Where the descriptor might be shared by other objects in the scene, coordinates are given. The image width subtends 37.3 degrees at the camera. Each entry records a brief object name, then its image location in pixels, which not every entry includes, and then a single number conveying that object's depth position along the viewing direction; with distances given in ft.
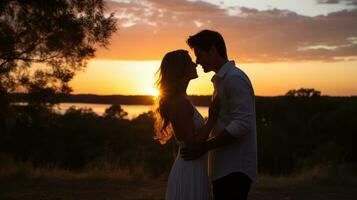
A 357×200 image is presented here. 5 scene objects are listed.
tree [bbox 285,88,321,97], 135.13
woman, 10.99
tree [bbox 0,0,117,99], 27.99
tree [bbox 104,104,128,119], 137.41
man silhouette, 10.14
